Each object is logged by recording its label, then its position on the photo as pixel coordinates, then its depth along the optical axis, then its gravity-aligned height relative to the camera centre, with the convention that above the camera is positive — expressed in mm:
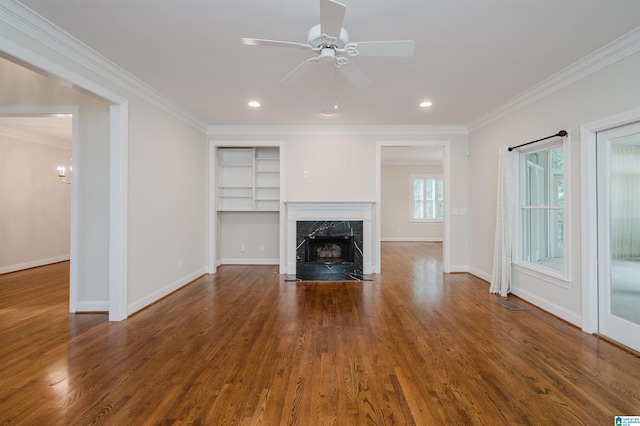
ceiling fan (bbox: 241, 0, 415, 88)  1857 +1209
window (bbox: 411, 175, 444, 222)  9734 +636
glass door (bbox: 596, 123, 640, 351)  2484 -155
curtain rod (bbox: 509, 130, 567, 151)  3008 +871
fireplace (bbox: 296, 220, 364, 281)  4926 -616
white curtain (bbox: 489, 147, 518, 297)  3893 +1
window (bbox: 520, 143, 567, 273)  3277 +107
